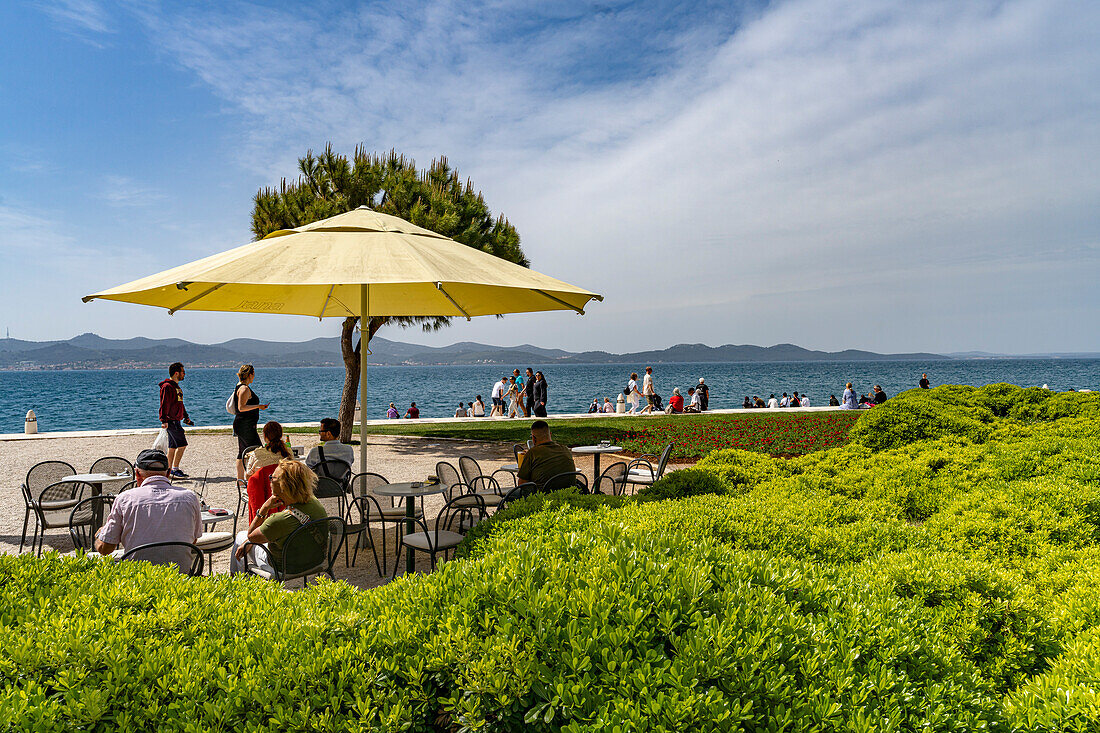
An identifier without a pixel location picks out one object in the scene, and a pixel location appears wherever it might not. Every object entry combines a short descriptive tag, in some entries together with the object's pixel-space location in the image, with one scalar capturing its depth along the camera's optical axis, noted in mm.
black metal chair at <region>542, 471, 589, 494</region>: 5867
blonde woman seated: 4266
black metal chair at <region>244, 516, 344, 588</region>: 4223
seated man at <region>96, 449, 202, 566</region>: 4094
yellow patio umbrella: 4477
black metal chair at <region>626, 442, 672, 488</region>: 7672
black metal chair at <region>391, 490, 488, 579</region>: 4910
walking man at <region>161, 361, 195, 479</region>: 9141
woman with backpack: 9117
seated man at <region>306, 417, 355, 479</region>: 6895
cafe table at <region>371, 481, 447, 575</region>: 5621
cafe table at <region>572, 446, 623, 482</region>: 8469
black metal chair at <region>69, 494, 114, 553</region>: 5586
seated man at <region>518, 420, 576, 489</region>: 6035
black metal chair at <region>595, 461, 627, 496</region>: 7504
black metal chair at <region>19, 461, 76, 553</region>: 5891
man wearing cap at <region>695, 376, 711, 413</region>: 23109
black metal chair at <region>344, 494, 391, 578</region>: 5633
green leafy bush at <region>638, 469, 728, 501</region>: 5023
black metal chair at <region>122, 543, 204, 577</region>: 3851
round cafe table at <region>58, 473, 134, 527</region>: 5730
